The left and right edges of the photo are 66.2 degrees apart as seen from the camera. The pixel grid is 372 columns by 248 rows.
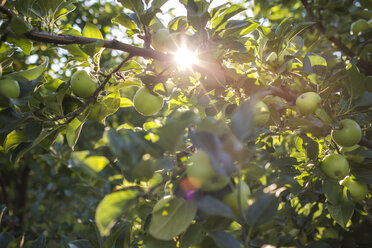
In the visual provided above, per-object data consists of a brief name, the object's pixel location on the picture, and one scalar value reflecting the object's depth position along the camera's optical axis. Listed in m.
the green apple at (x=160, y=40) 0.93
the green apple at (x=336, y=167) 0.91
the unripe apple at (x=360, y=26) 1.50
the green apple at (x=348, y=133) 0.90
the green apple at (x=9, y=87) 0.80
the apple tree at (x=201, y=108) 0.60
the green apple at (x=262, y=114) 0.80
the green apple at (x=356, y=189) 1.03
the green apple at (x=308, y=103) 0.88
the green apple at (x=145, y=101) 0.99
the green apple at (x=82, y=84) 0.97
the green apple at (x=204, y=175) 0.54
